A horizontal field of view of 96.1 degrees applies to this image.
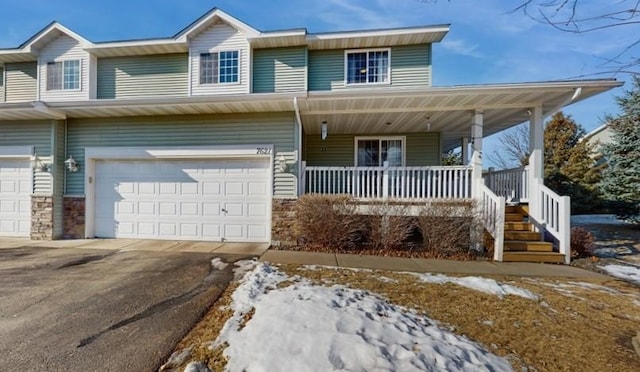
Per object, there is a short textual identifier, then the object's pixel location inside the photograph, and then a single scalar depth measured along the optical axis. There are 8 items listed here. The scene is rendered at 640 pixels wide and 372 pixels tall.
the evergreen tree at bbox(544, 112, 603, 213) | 15.12
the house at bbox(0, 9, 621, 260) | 6.94
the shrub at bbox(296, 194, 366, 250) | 6.63
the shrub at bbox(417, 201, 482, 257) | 6.44
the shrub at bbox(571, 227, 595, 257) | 6.55
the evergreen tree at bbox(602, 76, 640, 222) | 9.98
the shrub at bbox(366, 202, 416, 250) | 6.64
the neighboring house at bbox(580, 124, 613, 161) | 16.25
